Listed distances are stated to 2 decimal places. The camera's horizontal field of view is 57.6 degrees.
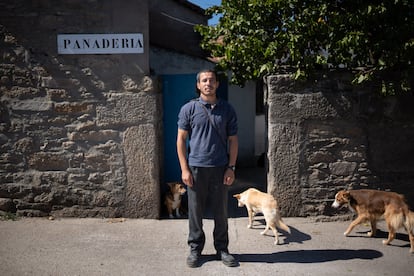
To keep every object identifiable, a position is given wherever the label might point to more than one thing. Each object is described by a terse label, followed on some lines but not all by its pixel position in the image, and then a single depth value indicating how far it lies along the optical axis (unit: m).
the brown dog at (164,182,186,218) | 4.93
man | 3.52
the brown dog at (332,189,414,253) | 4.00
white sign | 4.61
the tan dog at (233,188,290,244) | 4.16
